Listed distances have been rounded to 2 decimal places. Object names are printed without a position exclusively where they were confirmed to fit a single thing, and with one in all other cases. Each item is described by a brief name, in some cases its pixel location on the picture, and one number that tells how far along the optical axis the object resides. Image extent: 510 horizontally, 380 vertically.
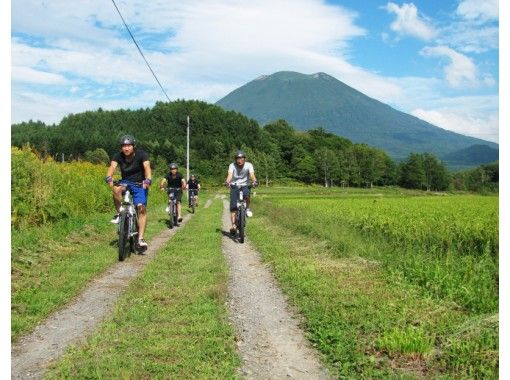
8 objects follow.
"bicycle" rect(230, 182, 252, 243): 12.88
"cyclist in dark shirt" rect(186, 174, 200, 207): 23.97
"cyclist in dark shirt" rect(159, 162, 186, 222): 17.69
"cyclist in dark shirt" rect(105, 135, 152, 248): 9.85
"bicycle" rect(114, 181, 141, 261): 9.46
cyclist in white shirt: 13.12
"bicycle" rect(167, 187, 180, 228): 16.83
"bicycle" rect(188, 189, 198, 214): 24.50
